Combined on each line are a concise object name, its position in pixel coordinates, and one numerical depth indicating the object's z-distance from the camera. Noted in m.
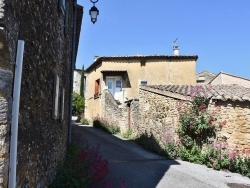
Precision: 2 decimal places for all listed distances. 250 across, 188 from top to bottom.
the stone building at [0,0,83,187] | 1.84
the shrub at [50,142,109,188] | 3.85
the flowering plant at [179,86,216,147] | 7.59
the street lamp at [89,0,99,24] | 6.90
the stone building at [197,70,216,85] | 23.68
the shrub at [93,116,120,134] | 13.81
